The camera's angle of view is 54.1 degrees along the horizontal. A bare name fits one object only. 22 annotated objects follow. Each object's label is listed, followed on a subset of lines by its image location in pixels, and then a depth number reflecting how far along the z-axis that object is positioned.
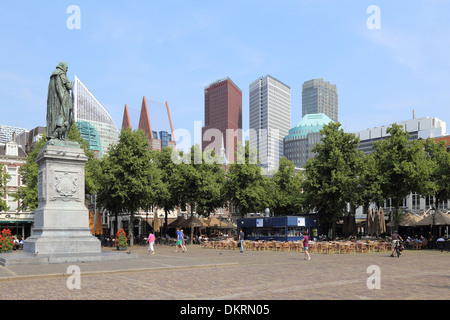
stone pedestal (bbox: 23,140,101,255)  21.27
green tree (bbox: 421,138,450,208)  40.84
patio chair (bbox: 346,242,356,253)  32.86
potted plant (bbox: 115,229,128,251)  32.78
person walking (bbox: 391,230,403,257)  29.05
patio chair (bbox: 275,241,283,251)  36.44
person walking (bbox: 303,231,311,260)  25.48
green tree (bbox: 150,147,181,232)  50.94
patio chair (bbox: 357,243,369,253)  33.41
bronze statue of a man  23.86
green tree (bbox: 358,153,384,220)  42.59
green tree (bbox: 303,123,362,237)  42.84
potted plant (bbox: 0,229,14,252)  26.86
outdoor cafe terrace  33.28
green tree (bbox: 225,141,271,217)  51.06
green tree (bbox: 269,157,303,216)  56.50
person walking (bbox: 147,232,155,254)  30.90
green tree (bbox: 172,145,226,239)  49.09
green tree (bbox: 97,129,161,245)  44.00
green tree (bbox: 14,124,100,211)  42.94
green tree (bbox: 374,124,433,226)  41.31
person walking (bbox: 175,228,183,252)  34.12
